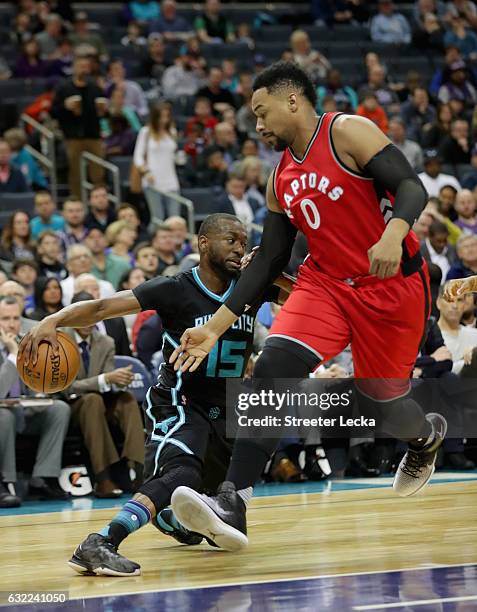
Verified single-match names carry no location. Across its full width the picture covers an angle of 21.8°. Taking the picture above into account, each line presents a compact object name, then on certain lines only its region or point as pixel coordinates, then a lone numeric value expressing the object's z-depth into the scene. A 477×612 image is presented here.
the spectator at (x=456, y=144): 16.09
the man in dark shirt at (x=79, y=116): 13.80
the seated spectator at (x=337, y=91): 16.73
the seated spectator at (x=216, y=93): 16.05
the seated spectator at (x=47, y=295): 9.71
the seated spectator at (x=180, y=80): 16.55
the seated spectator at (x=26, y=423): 8.62
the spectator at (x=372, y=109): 15.25
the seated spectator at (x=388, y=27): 19.47
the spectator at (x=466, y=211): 13.78
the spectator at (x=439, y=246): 12.50
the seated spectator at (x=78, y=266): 10.65
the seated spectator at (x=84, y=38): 16.17
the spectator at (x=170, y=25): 17.80
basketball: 5.42
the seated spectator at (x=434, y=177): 14.67
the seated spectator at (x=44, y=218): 12.16
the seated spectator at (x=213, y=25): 18.36
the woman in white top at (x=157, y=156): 13.59
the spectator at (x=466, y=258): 11.56
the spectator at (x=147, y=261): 10.79
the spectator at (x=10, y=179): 13.16
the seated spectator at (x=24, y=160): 13.67
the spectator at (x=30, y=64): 15.93
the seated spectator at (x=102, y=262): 11.46
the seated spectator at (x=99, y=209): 12.53
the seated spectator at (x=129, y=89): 15.51
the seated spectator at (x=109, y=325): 9.62
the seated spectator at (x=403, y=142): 15.18
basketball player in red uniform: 5.05
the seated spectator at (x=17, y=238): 11.41
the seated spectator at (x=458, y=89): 17.59
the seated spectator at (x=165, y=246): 11.62
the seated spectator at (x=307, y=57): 17.23
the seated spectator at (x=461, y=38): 19.39
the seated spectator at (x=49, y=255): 11.15
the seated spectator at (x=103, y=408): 8.89
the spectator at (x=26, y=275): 10.52
